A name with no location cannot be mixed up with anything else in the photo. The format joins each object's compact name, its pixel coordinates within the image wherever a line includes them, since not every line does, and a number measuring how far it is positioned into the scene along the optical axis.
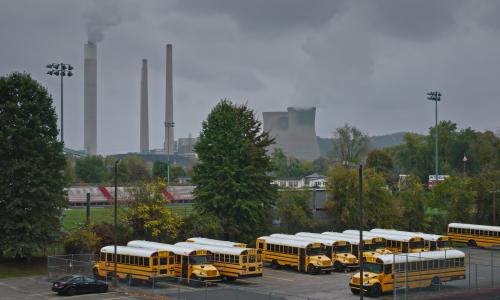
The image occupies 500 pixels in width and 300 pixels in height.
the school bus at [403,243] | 57.19
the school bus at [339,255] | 51.91
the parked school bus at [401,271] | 40.62
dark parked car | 41.34
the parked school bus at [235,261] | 46.00
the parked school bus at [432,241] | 58.72
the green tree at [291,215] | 67.44
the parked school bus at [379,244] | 54.88
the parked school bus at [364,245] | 53.94
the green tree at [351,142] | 127.93
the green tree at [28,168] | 51.38
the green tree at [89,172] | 179.38
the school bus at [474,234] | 67.38
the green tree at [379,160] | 159.88
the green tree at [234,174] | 62.09
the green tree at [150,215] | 56.94
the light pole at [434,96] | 100.19
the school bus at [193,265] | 44.84
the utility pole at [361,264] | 32.75
